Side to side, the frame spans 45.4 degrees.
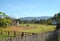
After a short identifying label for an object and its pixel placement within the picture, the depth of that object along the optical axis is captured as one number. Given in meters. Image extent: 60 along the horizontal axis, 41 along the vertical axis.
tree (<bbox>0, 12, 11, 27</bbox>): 25.47
